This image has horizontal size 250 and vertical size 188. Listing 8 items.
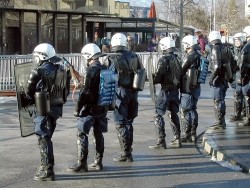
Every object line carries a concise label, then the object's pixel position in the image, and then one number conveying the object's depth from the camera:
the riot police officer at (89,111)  8.27
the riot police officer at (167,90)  10.06
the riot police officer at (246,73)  12.12
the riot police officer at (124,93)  9.16
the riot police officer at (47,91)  7.90
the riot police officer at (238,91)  13.51
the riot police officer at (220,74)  11.99
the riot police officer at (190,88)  10.68
